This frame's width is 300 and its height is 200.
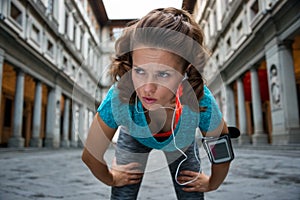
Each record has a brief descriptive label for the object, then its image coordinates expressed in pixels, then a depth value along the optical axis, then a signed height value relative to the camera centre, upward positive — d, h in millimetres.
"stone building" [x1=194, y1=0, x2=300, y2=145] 9664 +3209
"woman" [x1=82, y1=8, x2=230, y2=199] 1017 +105
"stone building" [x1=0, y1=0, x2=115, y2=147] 12164 +3672
